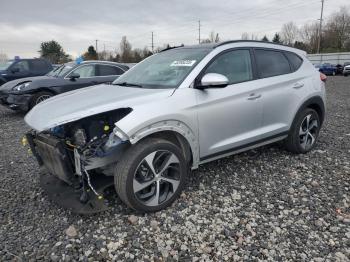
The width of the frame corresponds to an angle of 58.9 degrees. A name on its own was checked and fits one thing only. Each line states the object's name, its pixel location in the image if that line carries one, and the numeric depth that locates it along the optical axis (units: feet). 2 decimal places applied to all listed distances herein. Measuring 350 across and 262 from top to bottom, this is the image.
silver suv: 9.58
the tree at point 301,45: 197.31
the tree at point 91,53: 203.82
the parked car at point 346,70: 90.12
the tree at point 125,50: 185.94
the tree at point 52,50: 208.23
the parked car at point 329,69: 102.32
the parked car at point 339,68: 103.09
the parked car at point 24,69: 38.63
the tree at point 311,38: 191.42
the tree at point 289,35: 236.22
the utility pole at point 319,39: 171.41
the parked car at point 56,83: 26.61
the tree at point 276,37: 231.71
